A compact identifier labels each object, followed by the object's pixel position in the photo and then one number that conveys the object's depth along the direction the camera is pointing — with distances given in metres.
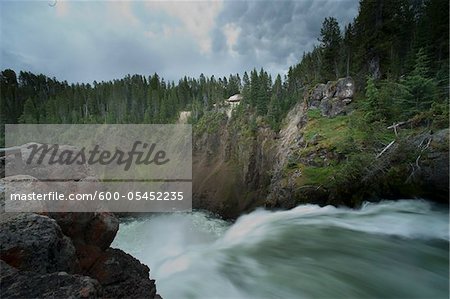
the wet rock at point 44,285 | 3.92
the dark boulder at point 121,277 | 6.19
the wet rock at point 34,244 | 4.76
